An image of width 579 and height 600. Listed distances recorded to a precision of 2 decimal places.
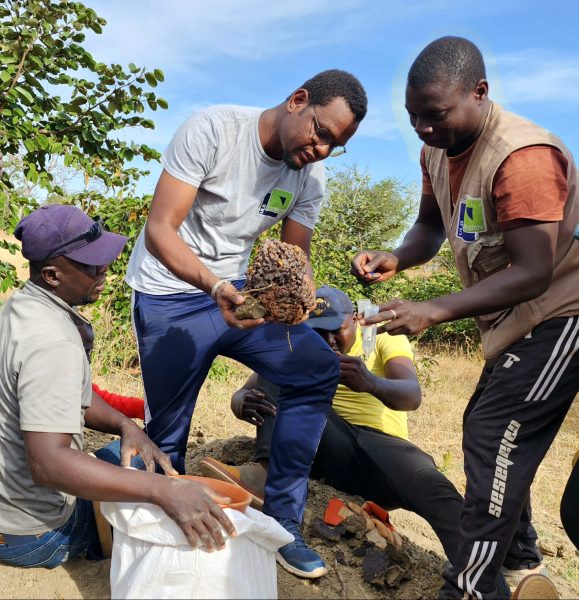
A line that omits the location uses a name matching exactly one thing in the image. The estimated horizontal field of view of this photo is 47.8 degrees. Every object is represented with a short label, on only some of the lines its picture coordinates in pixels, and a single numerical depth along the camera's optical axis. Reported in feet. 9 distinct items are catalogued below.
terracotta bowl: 7.86
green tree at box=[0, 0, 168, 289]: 14.20
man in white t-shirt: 9.84
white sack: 6.91
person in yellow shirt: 10.46
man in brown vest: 8.00
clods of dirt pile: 9.32
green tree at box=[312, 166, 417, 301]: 26.43
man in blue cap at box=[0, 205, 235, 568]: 7.07
